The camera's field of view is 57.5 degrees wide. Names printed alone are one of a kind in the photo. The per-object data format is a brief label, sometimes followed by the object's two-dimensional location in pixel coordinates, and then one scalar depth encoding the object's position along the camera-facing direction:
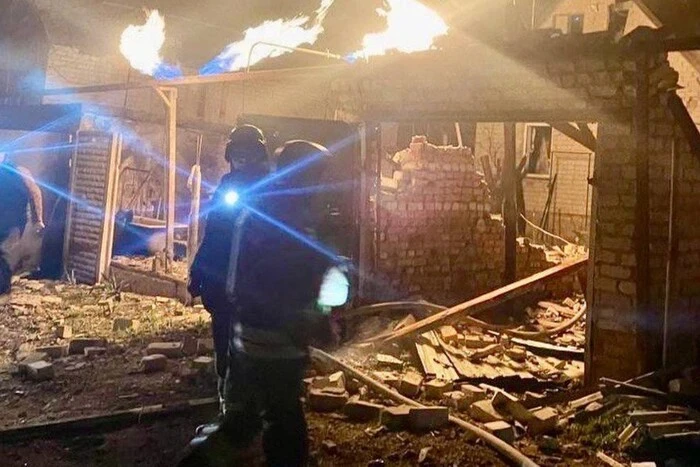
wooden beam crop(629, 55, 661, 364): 5.76
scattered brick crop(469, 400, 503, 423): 5.46
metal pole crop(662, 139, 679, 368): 5.91
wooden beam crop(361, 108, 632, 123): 6.13
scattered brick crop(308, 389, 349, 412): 5.65
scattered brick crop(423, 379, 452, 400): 6.04
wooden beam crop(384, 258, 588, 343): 7.31
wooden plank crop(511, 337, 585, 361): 7.53
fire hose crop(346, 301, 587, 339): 8.03
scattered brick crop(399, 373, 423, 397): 6.02
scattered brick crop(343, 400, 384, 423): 5.47
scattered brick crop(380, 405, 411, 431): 5.26
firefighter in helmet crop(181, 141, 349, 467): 3.48
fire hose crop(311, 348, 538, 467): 4.58
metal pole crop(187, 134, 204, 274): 9.63
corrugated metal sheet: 10.93
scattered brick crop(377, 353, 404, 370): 6.87
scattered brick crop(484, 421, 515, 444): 5.01
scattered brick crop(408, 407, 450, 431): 5.20
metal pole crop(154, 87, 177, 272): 9.91
